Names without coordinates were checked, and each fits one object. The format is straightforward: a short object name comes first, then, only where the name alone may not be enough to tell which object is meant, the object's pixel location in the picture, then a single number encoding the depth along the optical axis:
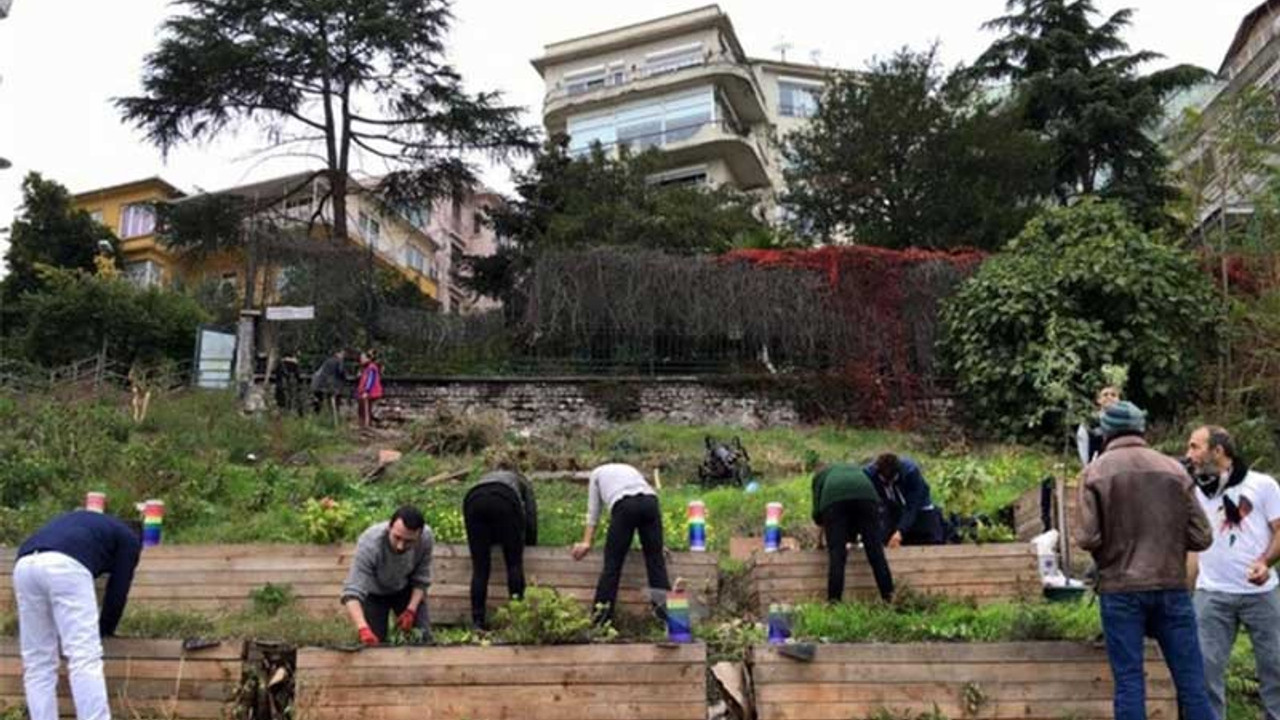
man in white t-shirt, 5.71
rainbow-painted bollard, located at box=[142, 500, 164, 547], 8.93
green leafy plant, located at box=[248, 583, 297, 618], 7.82
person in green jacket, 7.66
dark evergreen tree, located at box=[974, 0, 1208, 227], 26.19
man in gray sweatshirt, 6.69
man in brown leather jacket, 5.17
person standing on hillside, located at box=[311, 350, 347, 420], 18.03
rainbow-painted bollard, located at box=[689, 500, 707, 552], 8.67
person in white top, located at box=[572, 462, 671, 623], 7.39
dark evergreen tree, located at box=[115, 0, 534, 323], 24.55
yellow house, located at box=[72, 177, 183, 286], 43.53
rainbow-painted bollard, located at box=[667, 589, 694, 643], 6.27
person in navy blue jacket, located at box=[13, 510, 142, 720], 5.57
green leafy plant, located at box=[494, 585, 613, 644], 6.07
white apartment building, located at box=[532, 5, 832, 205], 38.97
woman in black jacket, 7.42
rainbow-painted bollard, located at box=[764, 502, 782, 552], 8.70
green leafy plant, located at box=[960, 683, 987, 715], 5.82
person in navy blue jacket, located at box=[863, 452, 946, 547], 8.38
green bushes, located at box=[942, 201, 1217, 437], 16.23
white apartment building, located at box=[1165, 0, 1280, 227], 18.38
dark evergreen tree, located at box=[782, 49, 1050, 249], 24.94
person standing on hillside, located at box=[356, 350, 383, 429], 17.84
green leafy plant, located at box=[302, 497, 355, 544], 8.50
